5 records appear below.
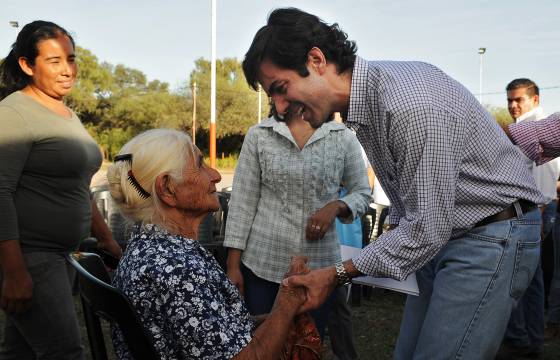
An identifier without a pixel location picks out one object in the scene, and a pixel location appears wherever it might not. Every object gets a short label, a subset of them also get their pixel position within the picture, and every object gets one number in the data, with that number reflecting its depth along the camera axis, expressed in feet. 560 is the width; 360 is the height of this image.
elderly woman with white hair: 5.80
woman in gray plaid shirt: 10.07
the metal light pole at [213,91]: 82.07
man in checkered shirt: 6.02
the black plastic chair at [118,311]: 5.39
